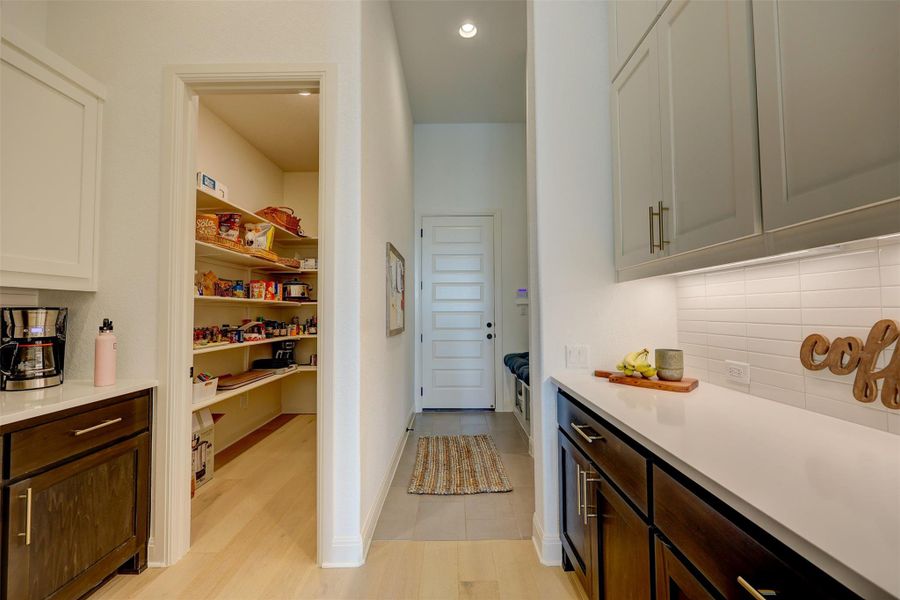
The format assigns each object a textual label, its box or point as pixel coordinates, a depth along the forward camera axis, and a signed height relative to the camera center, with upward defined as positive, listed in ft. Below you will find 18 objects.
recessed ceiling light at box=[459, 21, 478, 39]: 9.48 +7.45
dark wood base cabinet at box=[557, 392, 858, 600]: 1.86 -1.57
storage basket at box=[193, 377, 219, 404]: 7.70 -1.61
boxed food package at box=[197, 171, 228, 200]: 7.75 +2.85
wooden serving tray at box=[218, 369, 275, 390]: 9.00 -1.69
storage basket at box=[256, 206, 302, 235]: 11.04 +3.05
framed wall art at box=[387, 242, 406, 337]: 8.36 +0.57
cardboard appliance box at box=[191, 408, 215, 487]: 7.89 -2.86
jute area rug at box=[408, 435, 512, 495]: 7.86 -3.70
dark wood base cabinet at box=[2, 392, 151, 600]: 3.93 -2.23
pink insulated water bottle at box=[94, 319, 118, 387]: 5.09 -0.59
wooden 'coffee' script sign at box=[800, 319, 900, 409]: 2.80 -0.41
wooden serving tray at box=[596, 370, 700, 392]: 4.42 -0.89
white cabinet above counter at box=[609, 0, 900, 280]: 2.22 +1.44
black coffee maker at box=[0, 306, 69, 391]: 4.74 -0.42
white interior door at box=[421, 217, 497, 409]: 13.93 +0.03
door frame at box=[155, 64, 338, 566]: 5.48 +0.30
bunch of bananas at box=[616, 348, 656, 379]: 4.87 -0.72
